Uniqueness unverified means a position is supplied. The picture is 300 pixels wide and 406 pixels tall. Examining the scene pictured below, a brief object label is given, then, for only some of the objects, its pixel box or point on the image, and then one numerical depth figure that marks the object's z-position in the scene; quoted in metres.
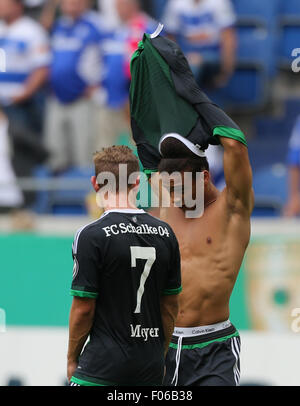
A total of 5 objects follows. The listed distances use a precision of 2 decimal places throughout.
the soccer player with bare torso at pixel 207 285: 10.37
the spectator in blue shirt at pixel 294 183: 16.89
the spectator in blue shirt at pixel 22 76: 19.27
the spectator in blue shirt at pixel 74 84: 18.98
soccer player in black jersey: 8.81
